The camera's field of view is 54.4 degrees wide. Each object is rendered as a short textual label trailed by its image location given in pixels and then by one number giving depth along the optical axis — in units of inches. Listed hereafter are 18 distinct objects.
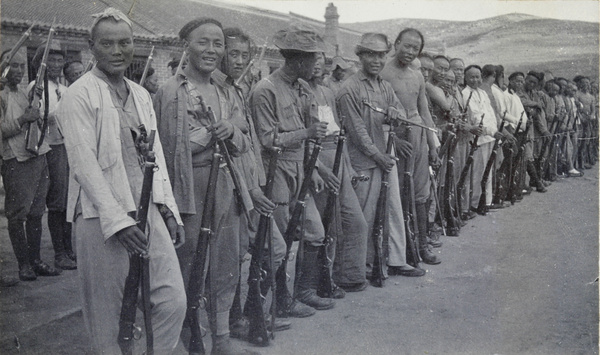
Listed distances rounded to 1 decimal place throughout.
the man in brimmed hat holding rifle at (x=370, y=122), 217.8
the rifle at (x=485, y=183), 344.8
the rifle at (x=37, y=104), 216.1
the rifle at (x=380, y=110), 217.8
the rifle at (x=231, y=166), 142.9
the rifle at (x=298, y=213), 178.5
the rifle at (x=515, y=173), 377.4
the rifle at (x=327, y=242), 197.6
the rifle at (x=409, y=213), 239.0
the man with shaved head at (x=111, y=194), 112.9
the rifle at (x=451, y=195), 296.8
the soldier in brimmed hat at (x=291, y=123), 179.0
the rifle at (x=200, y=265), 142.0
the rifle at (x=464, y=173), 318.7
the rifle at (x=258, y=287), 160.4
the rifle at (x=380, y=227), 218.5
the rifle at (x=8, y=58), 194.1
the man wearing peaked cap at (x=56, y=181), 231.9
